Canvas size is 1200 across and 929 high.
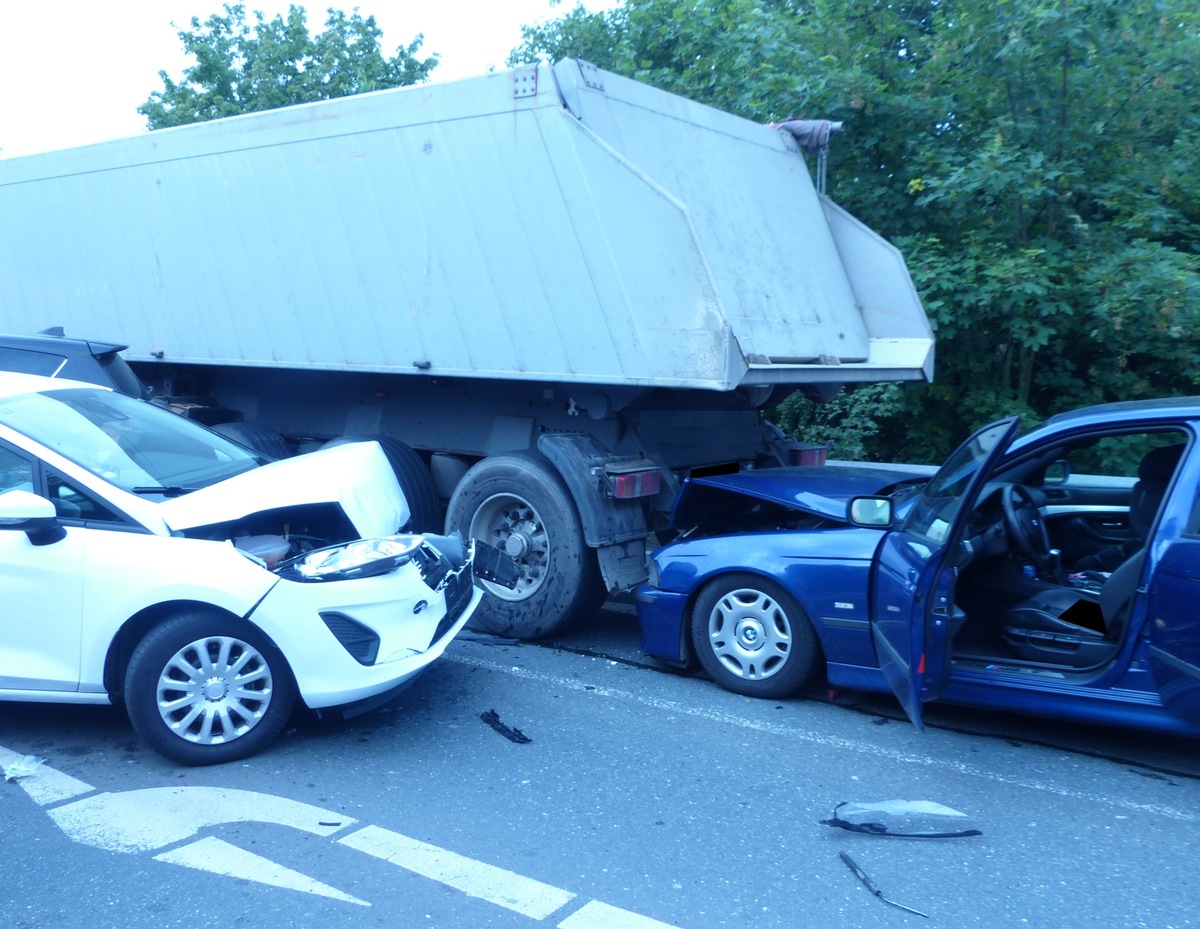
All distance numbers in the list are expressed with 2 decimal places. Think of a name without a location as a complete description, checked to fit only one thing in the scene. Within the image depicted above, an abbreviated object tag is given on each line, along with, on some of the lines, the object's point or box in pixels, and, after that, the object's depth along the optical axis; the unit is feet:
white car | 14.75
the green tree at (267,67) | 69.31
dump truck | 20.29
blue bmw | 13.97
